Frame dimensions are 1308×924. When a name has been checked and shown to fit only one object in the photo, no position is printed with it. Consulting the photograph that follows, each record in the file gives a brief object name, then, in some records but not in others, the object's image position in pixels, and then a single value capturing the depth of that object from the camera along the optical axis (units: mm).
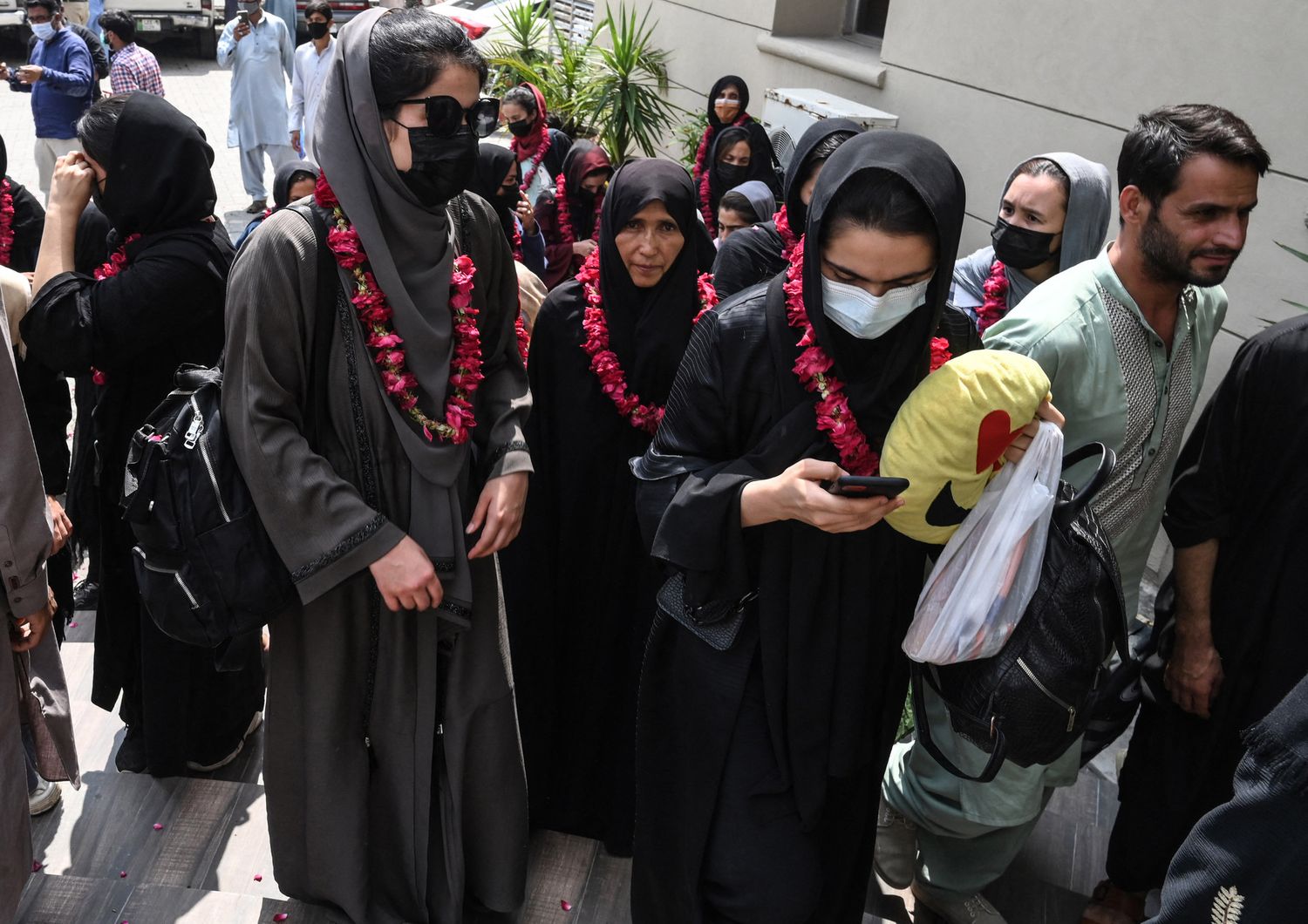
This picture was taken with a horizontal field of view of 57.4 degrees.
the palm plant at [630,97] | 10836
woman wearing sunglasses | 2328
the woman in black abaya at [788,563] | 2104
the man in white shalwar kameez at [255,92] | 11133
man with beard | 2676
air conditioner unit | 7641
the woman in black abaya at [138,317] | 2893
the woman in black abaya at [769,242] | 3943
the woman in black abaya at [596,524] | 3121
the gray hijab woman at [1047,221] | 3809
